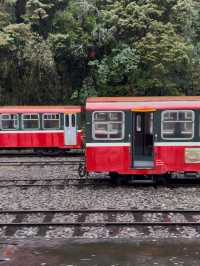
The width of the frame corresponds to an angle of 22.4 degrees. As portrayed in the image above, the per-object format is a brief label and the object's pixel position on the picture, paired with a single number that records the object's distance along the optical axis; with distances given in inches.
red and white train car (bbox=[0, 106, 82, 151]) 996.6
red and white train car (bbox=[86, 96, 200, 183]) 645.3
